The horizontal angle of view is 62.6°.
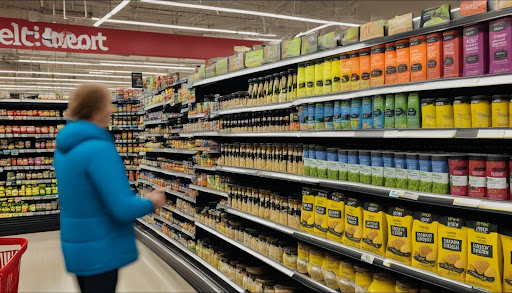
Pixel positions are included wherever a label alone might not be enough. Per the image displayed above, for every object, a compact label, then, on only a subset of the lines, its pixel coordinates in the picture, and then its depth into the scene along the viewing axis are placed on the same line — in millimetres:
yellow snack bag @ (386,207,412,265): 2400
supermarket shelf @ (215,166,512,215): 1917
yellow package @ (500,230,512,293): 1931
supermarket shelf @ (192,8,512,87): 1939
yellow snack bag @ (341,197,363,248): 2721
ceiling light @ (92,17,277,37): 8700
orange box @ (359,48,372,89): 2625
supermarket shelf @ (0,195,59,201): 7805
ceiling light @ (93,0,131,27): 7493
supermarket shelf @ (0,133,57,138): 7738
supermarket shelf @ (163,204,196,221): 5316
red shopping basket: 2377
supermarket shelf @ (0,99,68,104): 7789
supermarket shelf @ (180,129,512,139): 1910
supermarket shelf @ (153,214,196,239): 5318
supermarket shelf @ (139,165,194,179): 5513
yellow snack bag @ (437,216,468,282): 2121
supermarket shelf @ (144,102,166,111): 6576
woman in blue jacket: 1923
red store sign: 8883
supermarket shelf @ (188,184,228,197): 4520
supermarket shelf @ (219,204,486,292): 2104
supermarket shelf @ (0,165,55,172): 7812
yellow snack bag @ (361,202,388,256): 2568
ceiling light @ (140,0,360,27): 7695
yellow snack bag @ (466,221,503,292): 1977
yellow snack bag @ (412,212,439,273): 2262
